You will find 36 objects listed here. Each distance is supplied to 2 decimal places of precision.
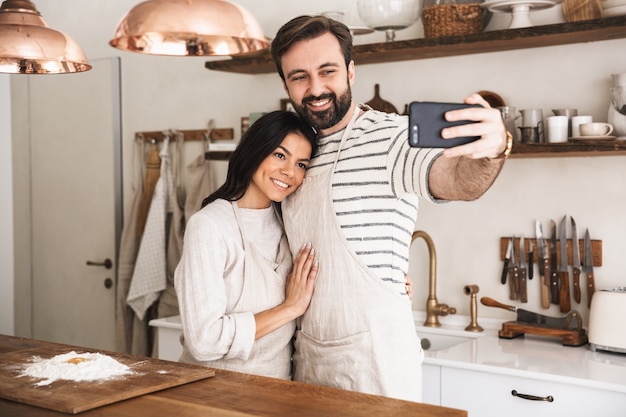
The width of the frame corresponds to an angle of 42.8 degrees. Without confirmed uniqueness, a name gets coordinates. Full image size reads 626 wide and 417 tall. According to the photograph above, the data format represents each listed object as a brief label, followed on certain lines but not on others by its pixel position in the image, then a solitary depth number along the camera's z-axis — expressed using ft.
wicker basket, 9.78
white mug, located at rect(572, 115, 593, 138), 9.18
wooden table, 5.27
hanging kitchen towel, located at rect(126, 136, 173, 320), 12.75
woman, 6.75
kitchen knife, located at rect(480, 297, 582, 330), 9.53
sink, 10.27
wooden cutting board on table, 5.45
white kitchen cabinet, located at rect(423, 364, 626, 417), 7.81
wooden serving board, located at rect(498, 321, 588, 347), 9.35
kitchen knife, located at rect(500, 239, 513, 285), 10.19
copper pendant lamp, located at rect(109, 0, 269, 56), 5.37
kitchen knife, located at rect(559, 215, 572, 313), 9.77
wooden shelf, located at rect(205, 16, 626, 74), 8.84
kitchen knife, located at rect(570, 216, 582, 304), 9.68
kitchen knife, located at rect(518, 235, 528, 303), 10.09
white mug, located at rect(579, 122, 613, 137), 8.86
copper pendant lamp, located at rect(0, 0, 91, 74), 6.97
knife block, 9.59
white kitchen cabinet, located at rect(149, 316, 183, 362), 11.07
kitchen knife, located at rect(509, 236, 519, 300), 10.14
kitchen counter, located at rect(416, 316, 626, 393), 7.93
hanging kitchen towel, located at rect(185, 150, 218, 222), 12.69
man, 6.59
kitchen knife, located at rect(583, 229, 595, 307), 9.57
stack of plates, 8.73
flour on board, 6.10
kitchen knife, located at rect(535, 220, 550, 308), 9.91
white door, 14.17
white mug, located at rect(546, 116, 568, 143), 9.25
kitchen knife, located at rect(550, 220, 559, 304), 9.85
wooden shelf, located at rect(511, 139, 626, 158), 8.68
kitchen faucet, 10.58
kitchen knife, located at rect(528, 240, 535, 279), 10.05
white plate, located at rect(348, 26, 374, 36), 10.60
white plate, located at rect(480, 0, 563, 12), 9.34
